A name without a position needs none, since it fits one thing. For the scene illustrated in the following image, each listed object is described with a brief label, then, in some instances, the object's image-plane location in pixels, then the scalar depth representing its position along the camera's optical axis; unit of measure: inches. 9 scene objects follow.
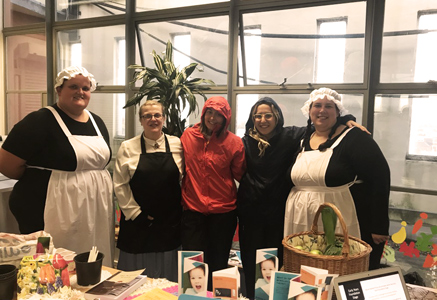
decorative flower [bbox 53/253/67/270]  50.6
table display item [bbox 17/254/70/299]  48.3
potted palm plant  109.2
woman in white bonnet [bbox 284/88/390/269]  80.0
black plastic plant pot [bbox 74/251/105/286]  53.4
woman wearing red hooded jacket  88.3
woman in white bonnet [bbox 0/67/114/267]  78.4
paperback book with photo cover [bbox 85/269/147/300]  49.7
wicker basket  51.4
